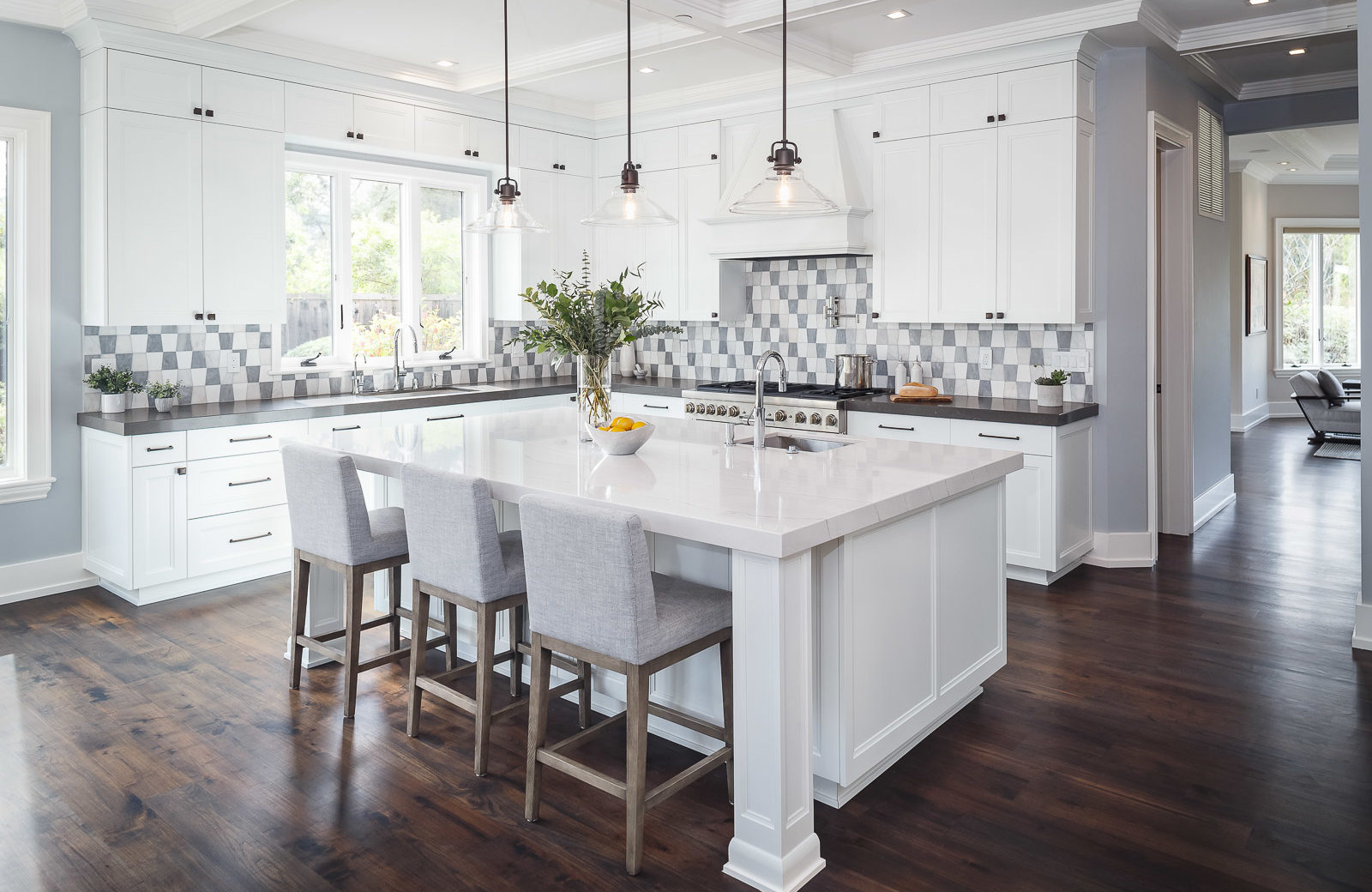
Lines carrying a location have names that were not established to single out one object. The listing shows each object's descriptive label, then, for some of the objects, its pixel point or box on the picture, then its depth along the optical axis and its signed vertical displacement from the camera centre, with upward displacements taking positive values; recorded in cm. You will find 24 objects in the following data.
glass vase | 357 +10
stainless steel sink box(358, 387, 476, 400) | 563 +14
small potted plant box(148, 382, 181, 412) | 486 +12
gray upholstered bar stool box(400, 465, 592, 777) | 289 -44
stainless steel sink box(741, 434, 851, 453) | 368 -11
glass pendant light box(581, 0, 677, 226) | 353 +76
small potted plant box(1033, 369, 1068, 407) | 507 +14
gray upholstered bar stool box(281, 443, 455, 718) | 328 -41
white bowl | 343 -9
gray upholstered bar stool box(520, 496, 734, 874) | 241 -52
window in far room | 1185 +135
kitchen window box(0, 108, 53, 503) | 456 +55
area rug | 888 -35
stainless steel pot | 592 +28
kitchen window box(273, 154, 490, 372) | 570 +96
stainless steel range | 542 +7
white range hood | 557 +135
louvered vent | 598 +156
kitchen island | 238 -46
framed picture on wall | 1080 +132
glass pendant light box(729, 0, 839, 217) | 309 +72
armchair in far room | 934 +9
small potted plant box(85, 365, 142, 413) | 474 +16
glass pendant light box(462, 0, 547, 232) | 388 +80
